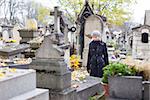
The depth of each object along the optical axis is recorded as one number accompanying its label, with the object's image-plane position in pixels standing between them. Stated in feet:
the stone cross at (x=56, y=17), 37.09
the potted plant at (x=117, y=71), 20.92
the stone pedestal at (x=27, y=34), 45.75
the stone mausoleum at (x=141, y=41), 46.55
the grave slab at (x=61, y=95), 19.88
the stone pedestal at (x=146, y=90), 20.16
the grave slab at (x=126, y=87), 20.29
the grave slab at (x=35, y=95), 14.88
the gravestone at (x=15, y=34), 66.13
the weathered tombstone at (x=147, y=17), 72.57
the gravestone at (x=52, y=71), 20.10
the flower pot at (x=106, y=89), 21.32
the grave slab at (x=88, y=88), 22.65
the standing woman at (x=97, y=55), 28.53
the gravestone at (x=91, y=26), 39.88
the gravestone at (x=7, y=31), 67.97
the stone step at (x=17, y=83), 14.03
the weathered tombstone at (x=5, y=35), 66.55
